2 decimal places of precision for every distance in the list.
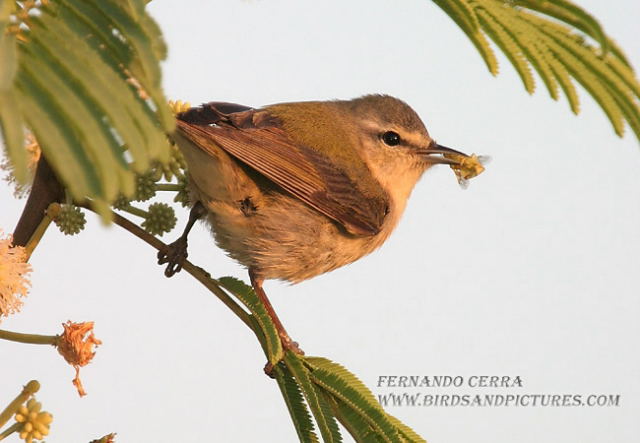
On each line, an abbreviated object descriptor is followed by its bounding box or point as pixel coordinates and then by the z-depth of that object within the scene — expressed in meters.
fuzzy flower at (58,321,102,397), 5.43
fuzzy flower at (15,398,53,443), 4.64
